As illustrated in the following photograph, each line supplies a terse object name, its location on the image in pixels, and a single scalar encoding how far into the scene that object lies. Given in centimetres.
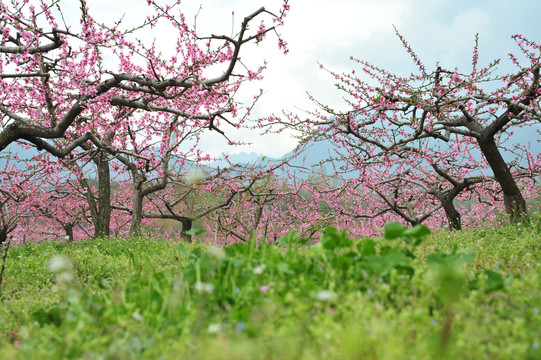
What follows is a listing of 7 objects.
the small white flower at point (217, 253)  255
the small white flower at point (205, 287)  206
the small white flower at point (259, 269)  232
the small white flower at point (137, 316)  205
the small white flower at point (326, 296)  188
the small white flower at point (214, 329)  180
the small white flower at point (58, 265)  245
